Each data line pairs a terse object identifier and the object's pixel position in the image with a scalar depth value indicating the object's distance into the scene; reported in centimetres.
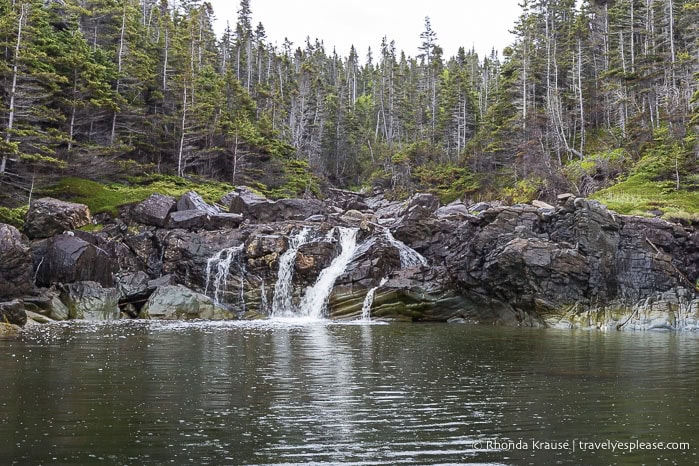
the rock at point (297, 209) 4916
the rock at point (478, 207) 5307
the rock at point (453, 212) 4513
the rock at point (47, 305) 3173
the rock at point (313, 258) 3816
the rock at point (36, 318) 2994
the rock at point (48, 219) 3916
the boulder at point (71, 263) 3528
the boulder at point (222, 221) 4353
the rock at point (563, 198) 3774
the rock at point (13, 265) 3130
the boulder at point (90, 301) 3400
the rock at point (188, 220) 4309
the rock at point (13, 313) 2580
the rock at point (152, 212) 4331
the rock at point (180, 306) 3441
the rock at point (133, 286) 3591
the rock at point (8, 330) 2332
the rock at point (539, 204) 4401
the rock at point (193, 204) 4541
